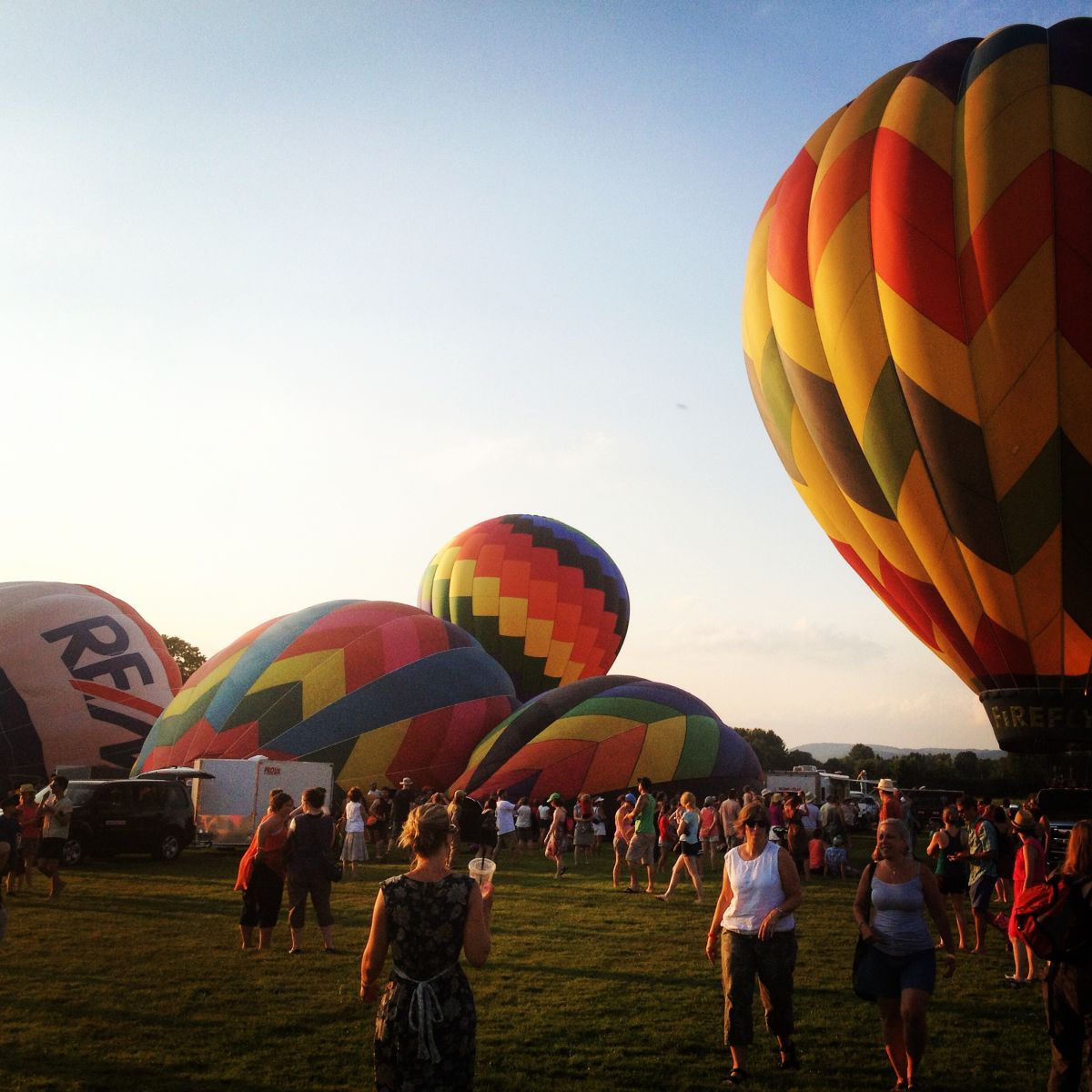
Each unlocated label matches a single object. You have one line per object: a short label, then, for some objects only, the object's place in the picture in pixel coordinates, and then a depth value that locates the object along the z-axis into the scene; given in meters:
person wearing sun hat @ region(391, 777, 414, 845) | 22.39
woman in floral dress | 4.07
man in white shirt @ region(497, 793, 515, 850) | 20.73
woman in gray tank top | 5.90
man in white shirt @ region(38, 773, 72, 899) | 14.35
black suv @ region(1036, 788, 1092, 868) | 19.95
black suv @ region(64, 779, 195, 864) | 18.67
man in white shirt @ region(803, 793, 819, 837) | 19.57
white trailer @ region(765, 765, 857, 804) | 39.28
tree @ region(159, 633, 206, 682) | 82.00
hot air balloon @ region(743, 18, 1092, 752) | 16.66
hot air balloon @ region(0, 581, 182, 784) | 29.42
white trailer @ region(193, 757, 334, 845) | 21.30
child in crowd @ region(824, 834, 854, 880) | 19.11
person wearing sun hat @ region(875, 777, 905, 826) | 10.89
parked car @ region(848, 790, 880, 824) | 33.77
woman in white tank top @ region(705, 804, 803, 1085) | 6.36
